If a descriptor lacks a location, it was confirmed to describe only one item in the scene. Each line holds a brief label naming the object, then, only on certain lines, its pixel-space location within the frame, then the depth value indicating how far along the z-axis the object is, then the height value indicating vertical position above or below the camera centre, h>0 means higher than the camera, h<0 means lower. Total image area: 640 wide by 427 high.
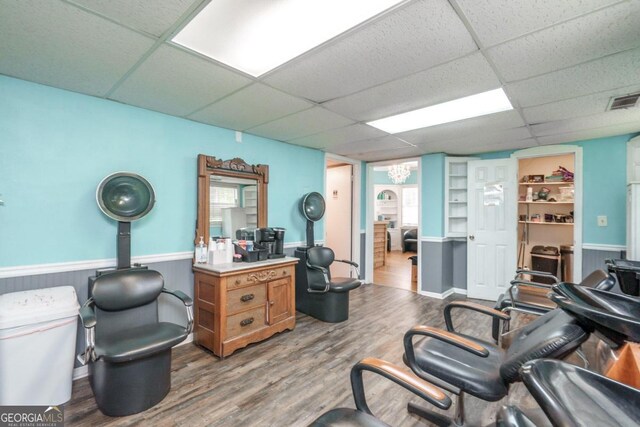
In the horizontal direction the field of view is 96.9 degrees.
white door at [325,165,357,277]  5.18 -0.03
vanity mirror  3.00 +0.19
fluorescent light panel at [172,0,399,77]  1.38 +1.00
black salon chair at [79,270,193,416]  1.79 -0.86
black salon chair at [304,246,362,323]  3.44 -0.95
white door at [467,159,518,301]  4.28 -0.18
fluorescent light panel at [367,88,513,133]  2.50 +1.02
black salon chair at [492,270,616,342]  2.27 -0.86
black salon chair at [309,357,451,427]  1.12 -0.72
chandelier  7.67 +1.15
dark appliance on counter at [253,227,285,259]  3.22 -0.31
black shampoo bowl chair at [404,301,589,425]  1.24 -0.83
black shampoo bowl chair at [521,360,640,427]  0.75 -0.51
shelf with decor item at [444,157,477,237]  4.69 +0.32
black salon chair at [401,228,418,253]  9.30 -0.88
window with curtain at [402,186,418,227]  10.05 +0.29
